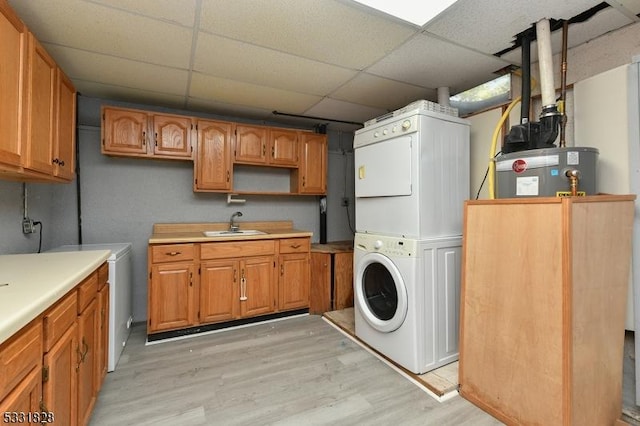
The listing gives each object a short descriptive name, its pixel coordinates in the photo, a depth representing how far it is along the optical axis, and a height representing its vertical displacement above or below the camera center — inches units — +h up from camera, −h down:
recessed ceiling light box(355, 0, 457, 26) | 60.5 +44.9
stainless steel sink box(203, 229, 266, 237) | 115.2 -8.1
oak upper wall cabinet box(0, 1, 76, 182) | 51.9 +22.6
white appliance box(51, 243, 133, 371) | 81.8 -25.3
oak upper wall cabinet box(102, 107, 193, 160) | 105.3 +30.5
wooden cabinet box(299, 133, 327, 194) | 136.9 +24.1
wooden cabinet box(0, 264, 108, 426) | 33.2 -21.8
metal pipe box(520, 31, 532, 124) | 74.0 +35.2
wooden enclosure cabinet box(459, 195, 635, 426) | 54.3 -18.9
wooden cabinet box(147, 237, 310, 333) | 101.9 -26.0
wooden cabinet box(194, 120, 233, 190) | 118.3 +24.3
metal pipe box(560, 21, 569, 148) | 69.6 +35.1
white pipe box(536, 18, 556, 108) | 67.9 +37.2
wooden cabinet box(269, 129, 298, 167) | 130.8 +31.0
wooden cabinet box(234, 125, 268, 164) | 124.6 +30.6
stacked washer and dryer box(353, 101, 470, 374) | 79.0 -3.7
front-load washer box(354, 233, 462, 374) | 79.0 -25.0
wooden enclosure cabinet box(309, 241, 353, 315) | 128.3 -29.0
